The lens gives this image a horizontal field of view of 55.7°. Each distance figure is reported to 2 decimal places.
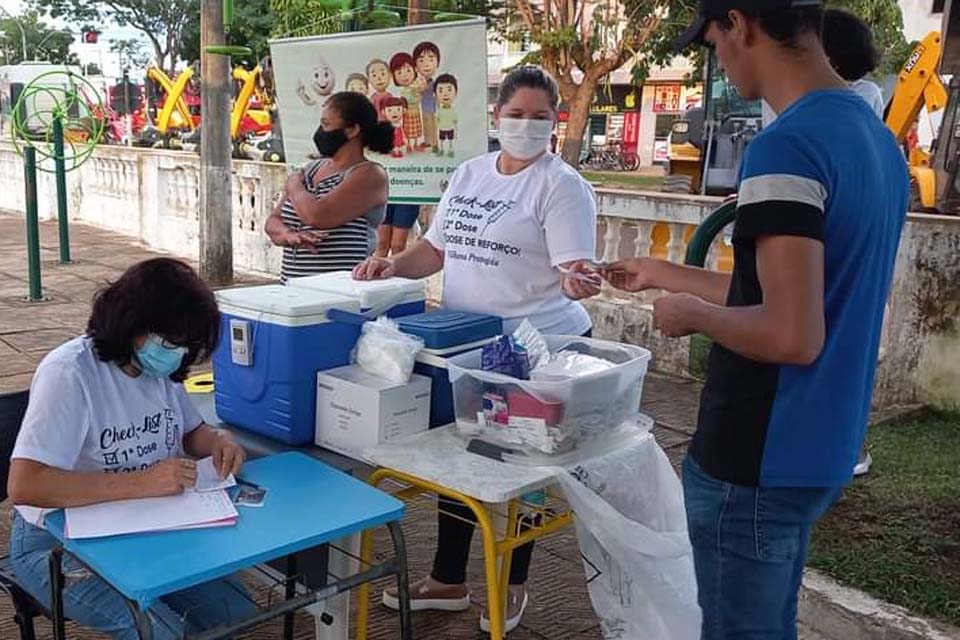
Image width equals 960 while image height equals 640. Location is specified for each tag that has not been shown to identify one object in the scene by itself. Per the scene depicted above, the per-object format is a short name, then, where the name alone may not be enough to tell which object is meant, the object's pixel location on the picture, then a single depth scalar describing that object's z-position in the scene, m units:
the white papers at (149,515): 1.69
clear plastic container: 2.04
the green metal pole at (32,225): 7.34
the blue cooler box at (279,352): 2.23
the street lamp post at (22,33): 42.34
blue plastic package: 2.12
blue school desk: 1.54
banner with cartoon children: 4.59
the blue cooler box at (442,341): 2.29
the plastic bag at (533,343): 2.17
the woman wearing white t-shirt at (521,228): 2.49
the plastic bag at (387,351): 2.22
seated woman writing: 1.79
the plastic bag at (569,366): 2.10
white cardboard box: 2.17
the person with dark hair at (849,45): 2.35
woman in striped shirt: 3.22
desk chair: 2.03
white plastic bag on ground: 2.05
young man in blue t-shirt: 1.42
